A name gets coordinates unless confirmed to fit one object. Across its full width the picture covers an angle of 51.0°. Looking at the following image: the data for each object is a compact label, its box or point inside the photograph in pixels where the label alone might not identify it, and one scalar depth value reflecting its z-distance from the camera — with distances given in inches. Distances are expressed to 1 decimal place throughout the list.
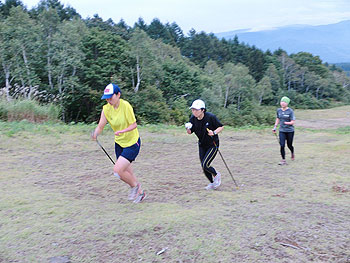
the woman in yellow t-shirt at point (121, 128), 219.2
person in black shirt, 253.4
